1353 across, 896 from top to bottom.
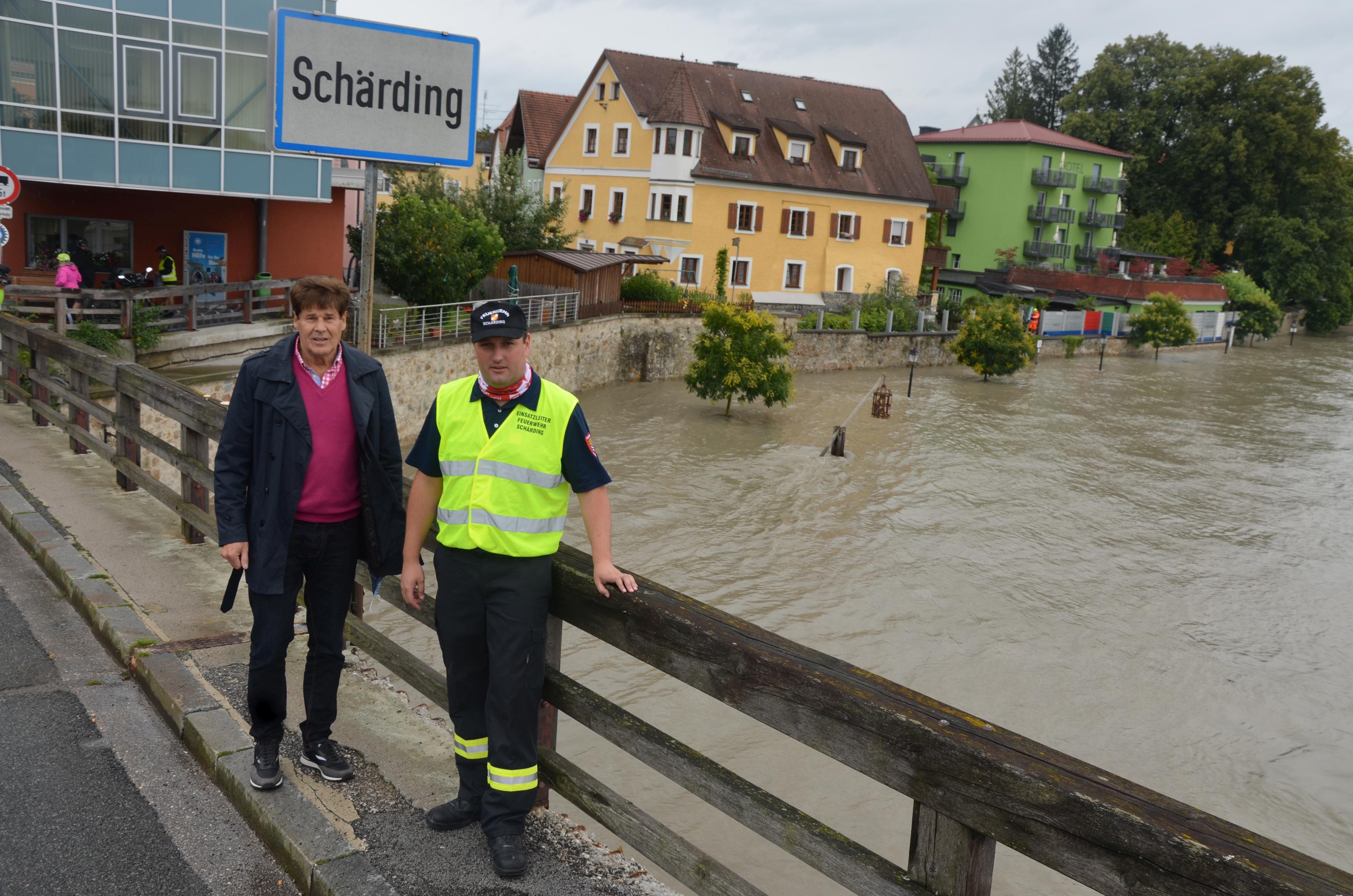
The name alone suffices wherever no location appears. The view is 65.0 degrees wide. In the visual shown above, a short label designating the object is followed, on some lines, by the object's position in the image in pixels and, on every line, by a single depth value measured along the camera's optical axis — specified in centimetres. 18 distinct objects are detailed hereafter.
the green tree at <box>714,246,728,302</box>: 4203
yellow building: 4353
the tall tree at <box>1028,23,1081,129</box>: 8819
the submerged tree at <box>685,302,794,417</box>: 3059
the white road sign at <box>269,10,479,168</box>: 1096
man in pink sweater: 360
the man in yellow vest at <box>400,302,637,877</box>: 325
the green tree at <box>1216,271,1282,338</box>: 6531
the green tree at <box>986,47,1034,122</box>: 8800
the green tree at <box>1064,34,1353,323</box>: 6694
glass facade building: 1978
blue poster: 2355
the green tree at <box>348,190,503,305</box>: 2597
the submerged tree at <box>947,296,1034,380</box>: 4250
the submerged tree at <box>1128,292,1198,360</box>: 5612
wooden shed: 3250
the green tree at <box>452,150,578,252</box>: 3731
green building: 6138
